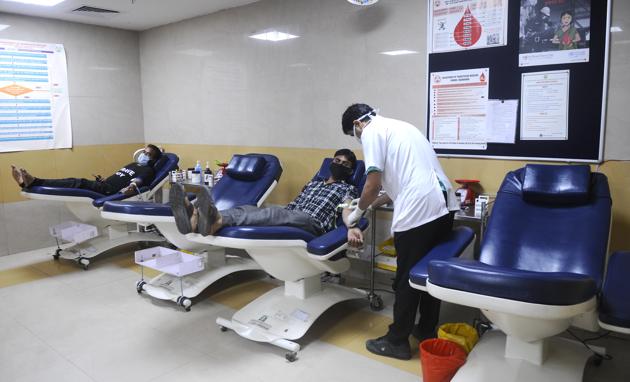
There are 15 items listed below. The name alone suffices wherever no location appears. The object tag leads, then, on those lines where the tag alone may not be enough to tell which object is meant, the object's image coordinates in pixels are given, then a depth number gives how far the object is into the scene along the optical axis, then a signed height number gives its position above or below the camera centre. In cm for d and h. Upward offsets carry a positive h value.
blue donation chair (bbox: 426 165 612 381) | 149 -52
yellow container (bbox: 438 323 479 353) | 227 -99
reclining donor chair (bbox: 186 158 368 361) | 246 -83
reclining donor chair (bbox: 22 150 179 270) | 387 -62
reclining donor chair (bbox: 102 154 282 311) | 308 -51
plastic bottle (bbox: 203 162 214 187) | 420 -37
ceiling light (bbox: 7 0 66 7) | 400 +116
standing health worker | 231 -29
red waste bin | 204 -100
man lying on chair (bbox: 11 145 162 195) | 391 -37
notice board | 258 +45
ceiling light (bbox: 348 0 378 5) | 307 +87
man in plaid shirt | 249 -44
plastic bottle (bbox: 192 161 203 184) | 430 -35
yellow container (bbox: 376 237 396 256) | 322 -79
